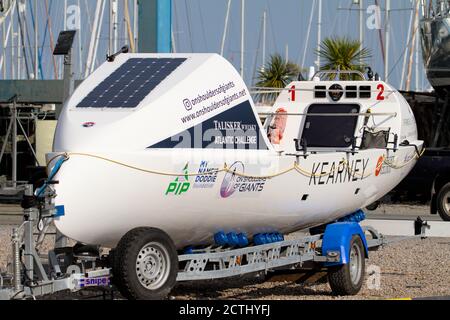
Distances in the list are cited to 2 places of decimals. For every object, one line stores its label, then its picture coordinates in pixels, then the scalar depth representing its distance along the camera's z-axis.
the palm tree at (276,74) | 37.62
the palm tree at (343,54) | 36.38
